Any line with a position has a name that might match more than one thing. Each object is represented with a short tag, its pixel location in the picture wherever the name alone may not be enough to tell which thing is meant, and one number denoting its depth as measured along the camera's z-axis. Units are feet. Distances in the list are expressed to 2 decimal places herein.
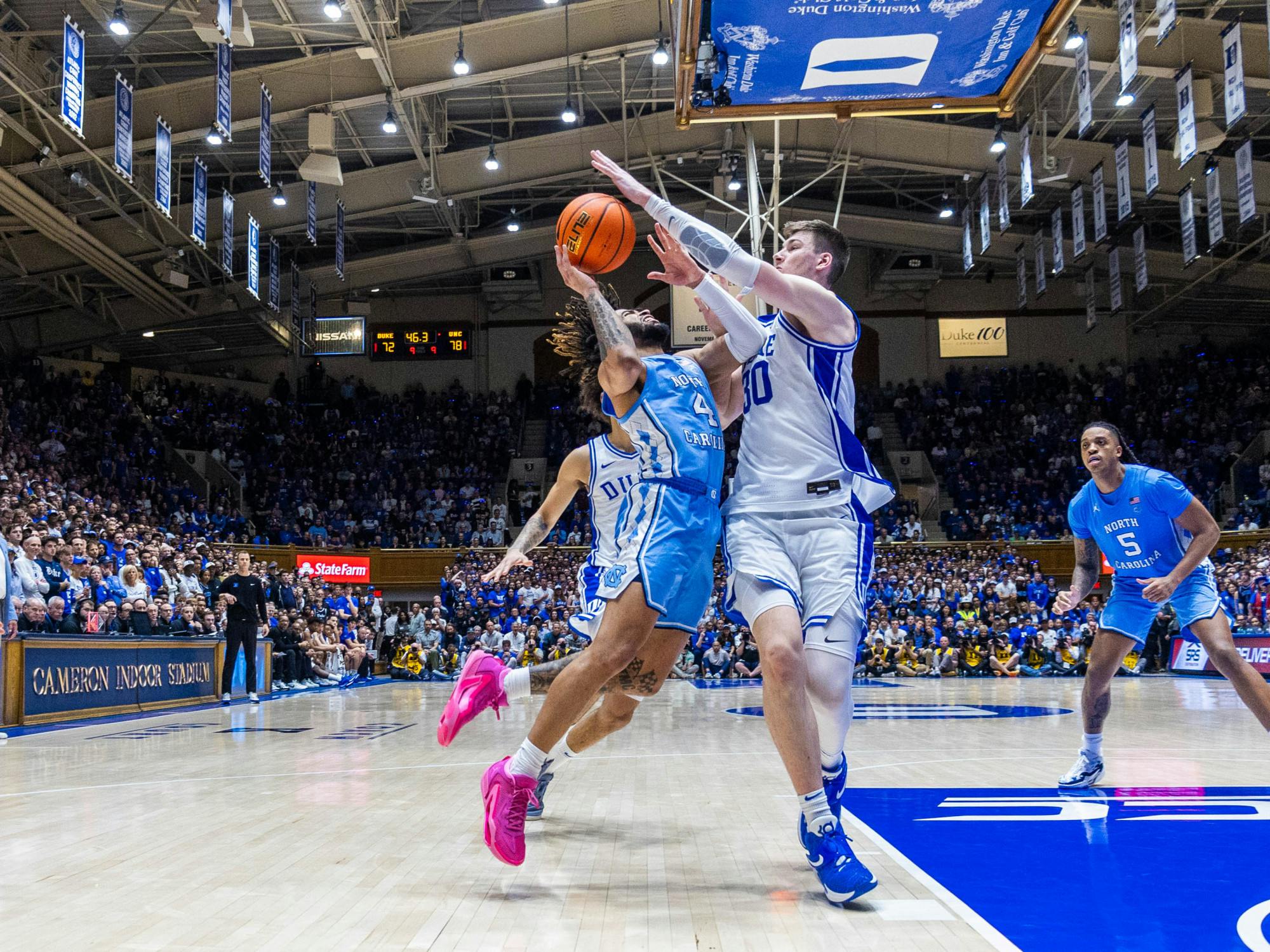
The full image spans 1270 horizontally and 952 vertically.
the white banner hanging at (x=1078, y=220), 68.18
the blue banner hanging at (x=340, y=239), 71.37
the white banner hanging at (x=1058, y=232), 74.28
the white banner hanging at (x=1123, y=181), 61.16
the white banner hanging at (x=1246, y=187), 55.16
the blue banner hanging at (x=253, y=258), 65.87
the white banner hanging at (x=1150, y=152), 55.36
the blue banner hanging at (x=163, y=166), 51.49
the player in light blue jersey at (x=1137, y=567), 16.70
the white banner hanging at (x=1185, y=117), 48.11
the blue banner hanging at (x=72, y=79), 41.39
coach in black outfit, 38.78
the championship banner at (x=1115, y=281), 78.59
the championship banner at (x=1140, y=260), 76.69
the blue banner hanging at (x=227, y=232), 64.80
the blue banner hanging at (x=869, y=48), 27.12
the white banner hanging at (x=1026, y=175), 60.59
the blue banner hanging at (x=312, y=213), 68.39
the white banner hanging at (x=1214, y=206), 62.59
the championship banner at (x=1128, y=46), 42.98
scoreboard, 113.19
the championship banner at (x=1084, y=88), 50.11
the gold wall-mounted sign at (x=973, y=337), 115.24
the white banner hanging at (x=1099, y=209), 65.05
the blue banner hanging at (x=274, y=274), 80.89
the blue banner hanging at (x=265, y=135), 52.70
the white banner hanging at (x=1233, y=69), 44.75
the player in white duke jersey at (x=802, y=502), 10.35
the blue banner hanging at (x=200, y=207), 57.24
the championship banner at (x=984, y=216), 70.64
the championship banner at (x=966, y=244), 77.13
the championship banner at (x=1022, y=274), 88.84
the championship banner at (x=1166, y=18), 40.06
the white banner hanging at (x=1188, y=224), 62.69
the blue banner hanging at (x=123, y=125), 47.62
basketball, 12.70
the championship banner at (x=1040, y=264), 81.87
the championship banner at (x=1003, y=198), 68.08
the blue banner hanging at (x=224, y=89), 46.75
